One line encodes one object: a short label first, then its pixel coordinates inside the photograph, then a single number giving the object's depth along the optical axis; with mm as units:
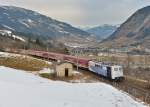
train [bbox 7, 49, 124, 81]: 33589
